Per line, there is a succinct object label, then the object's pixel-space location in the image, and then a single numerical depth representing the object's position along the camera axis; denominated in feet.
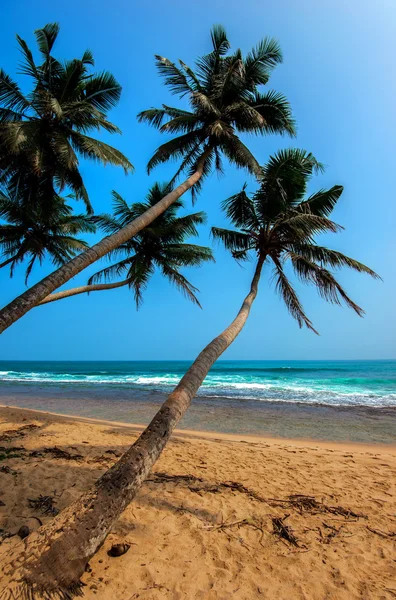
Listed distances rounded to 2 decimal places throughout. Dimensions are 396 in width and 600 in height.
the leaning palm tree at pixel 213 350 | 7.48
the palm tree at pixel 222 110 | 24.63
